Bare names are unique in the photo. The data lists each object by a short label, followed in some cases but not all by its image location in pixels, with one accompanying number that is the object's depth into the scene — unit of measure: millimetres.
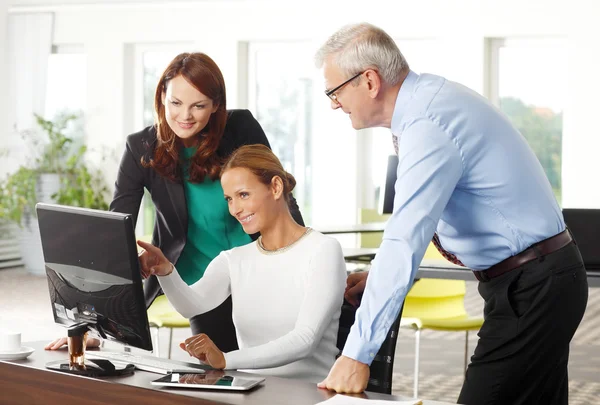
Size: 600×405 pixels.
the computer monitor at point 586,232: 3965
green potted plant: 8898
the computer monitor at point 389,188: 5949
